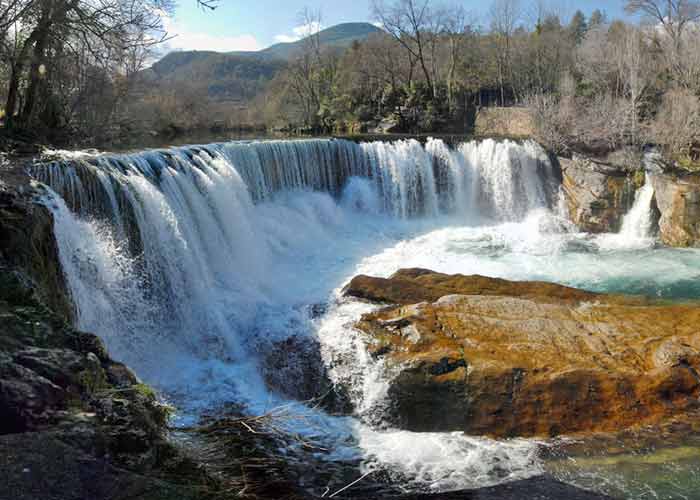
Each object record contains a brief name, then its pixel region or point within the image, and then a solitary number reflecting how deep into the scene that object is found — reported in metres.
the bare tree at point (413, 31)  28.72
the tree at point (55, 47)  8.27
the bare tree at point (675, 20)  18.71
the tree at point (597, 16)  52.83
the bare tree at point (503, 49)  28.58
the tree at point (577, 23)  35.63
